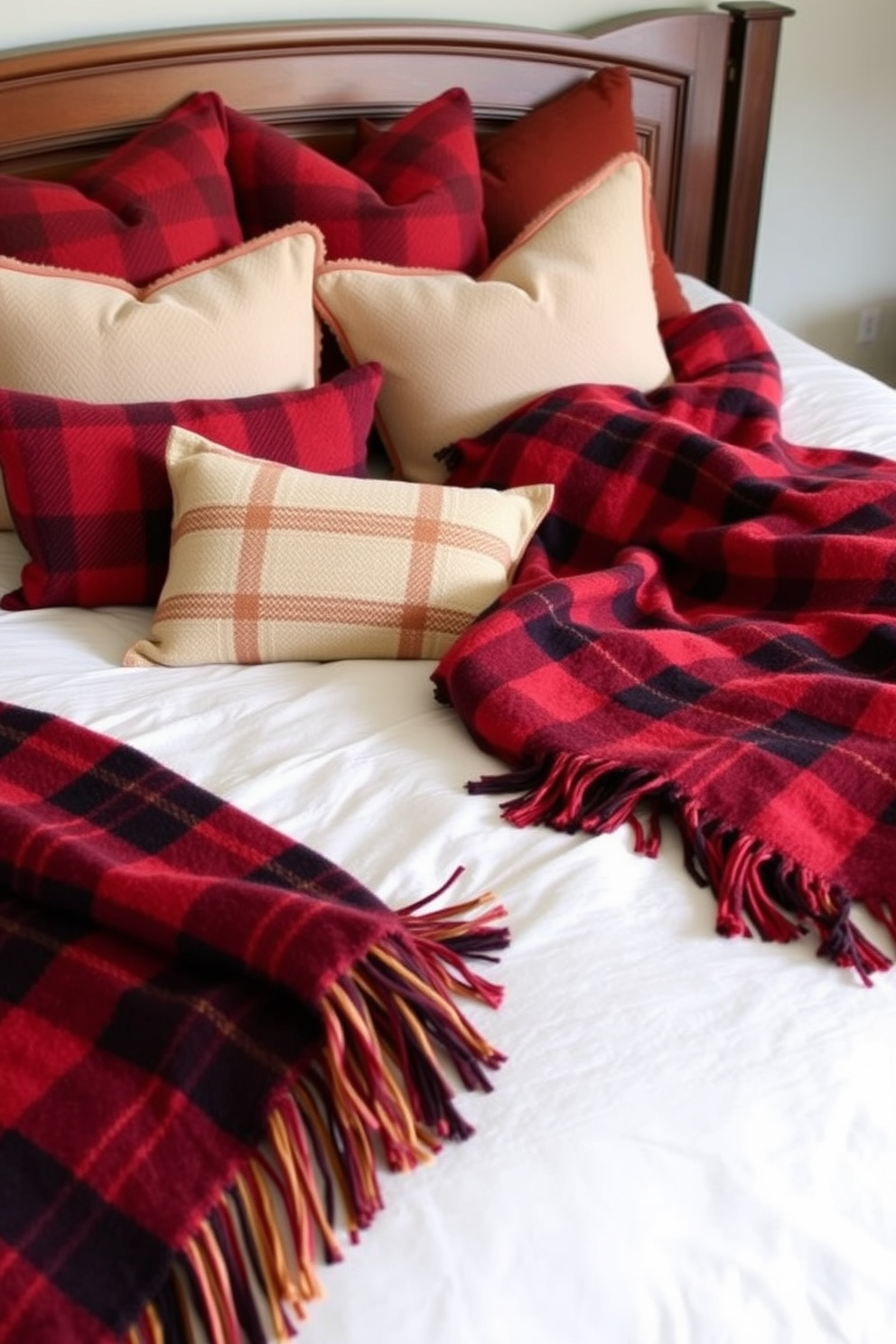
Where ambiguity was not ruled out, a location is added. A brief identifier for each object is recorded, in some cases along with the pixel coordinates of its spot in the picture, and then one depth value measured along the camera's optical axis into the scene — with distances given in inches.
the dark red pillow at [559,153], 73.7
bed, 28.2
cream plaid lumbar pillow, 50.8
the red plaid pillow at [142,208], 59.2
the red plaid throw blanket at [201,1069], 27.3
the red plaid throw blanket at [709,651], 38.7
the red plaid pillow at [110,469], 52.8
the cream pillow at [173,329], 55.3
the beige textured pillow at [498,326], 62.2
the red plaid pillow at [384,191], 66.5
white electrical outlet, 110.2
